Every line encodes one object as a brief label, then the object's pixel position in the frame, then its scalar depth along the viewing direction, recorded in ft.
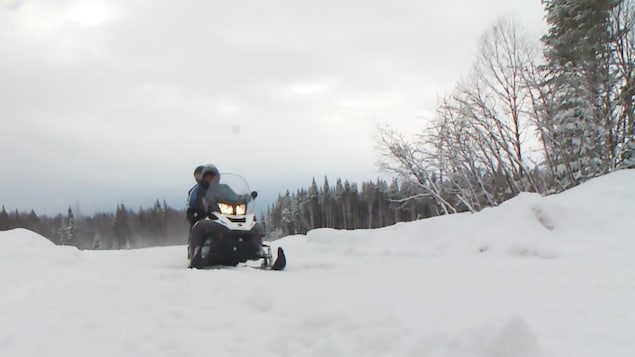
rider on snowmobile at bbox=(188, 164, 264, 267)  20.30
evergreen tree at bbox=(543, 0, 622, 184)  44.71
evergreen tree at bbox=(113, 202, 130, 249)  204.95
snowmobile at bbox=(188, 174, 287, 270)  20.08
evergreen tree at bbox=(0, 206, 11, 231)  178.40
